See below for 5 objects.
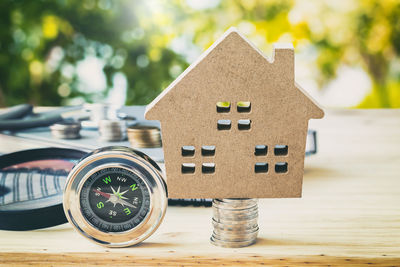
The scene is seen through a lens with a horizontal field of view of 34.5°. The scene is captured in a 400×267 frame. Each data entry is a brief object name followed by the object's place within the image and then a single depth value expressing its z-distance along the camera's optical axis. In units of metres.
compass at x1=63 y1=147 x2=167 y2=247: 0.32
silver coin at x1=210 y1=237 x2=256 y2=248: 0.33
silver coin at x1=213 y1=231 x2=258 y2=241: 0.33
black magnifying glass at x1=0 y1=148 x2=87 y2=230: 0.34
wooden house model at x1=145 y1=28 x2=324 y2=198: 0.30
